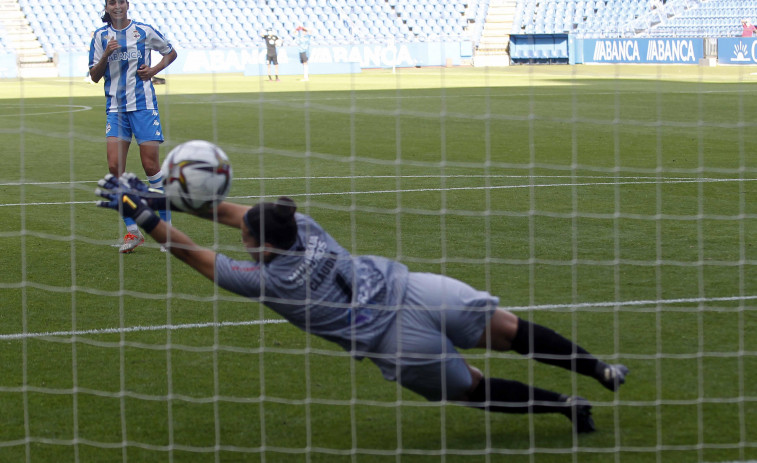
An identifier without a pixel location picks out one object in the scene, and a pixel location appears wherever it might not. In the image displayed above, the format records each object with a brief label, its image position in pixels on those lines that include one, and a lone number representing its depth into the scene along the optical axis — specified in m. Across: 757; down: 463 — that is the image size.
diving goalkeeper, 7.82
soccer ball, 8.18
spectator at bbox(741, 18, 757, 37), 73.31
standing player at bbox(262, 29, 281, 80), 65.59
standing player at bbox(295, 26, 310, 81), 66.46
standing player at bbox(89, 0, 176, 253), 16.11
